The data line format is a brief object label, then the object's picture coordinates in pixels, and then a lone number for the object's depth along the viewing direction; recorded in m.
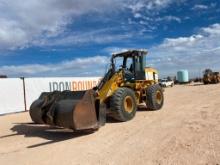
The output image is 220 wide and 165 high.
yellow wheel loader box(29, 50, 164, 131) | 5.08
